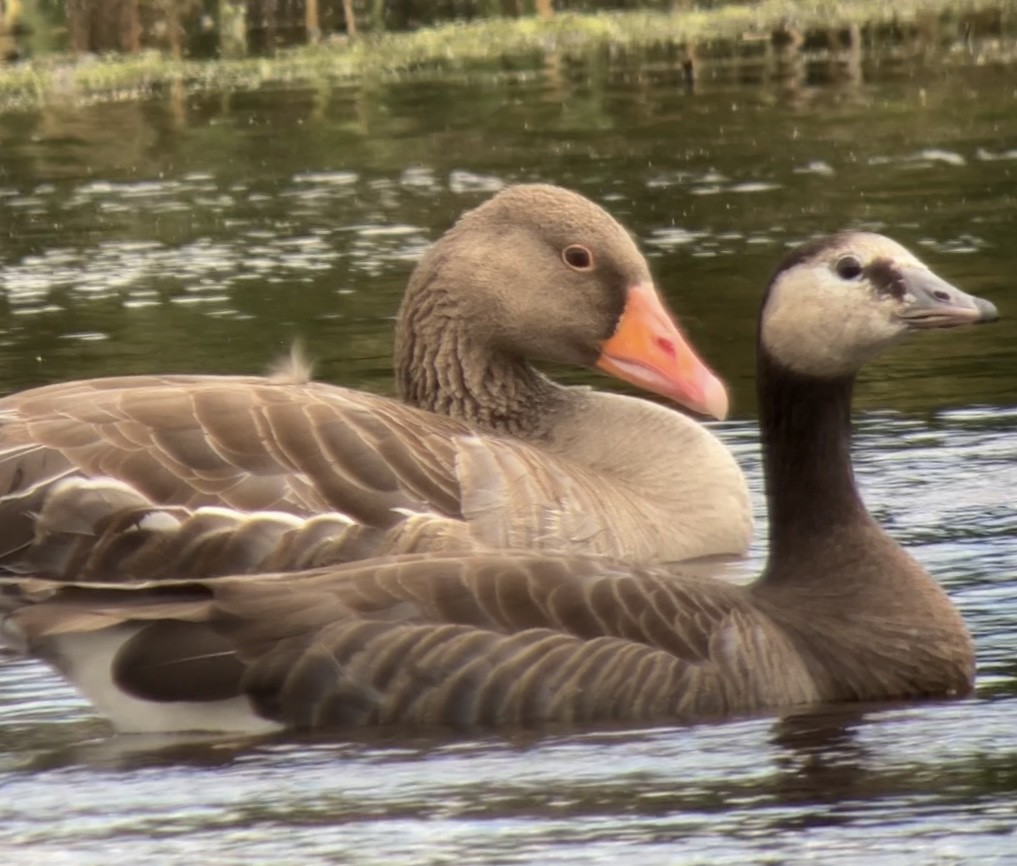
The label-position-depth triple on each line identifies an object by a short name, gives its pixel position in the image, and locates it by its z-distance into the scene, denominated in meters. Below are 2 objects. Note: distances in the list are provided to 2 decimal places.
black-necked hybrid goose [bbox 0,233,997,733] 15.31
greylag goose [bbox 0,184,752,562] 18.12
